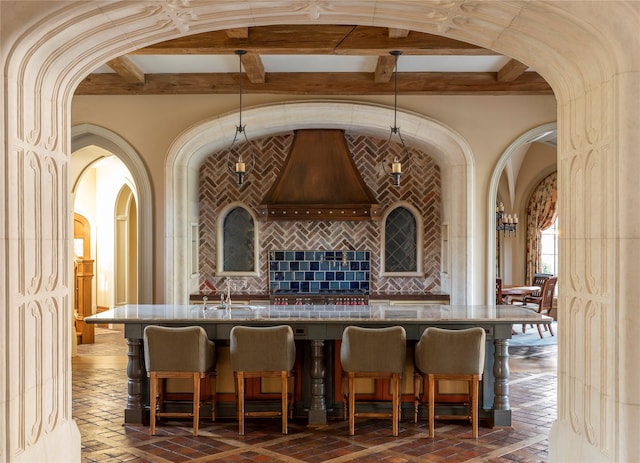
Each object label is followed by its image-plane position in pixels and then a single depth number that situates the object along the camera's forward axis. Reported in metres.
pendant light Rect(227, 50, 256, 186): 7.40
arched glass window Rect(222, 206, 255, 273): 8.70
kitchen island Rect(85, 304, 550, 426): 5.00
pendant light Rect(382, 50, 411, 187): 6.47
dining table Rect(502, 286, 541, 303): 10.09
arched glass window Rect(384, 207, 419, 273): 8.68
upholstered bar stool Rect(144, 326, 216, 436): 4.78
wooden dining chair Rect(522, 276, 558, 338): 9.62
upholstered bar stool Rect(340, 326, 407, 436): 4.75
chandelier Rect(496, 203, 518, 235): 10.80
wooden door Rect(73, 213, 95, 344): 9.71
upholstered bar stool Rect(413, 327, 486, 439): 4.71
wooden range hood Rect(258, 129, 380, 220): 8.12
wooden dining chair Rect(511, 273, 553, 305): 11.09
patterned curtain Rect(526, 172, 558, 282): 12.01
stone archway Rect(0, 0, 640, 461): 2.43
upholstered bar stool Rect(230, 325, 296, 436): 4.80
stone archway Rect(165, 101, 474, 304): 7.67
